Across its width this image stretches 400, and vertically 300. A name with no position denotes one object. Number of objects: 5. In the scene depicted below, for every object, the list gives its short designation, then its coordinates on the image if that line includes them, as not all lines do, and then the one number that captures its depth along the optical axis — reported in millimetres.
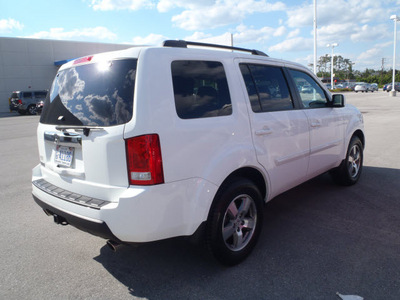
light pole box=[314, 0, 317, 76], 24531
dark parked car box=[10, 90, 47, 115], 26484
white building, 31312
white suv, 2428
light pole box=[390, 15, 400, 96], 39519
